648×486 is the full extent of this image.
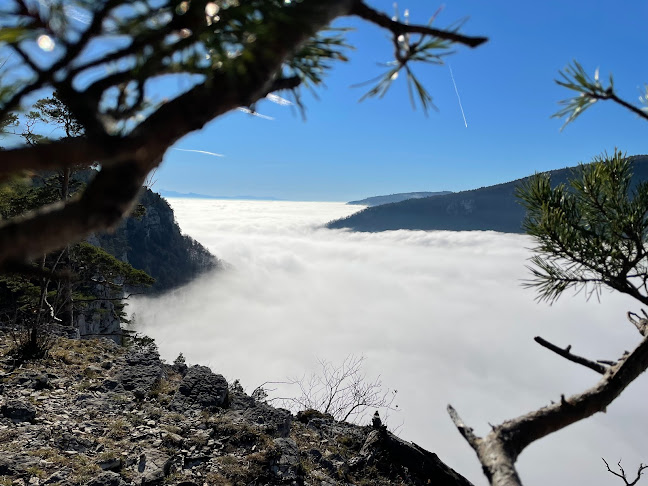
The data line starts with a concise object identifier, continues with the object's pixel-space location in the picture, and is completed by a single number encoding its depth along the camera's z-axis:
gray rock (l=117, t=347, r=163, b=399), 8.34
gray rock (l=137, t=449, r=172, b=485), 5.35
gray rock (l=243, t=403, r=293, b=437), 7.09
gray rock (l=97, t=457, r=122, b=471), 5.46
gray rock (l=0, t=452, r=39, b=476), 5.01
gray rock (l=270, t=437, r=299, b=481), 6.02
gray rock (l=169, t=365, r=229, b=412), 7.74
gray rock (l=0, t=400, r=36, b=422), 6.35
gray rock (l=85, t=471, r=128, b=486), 4.99
